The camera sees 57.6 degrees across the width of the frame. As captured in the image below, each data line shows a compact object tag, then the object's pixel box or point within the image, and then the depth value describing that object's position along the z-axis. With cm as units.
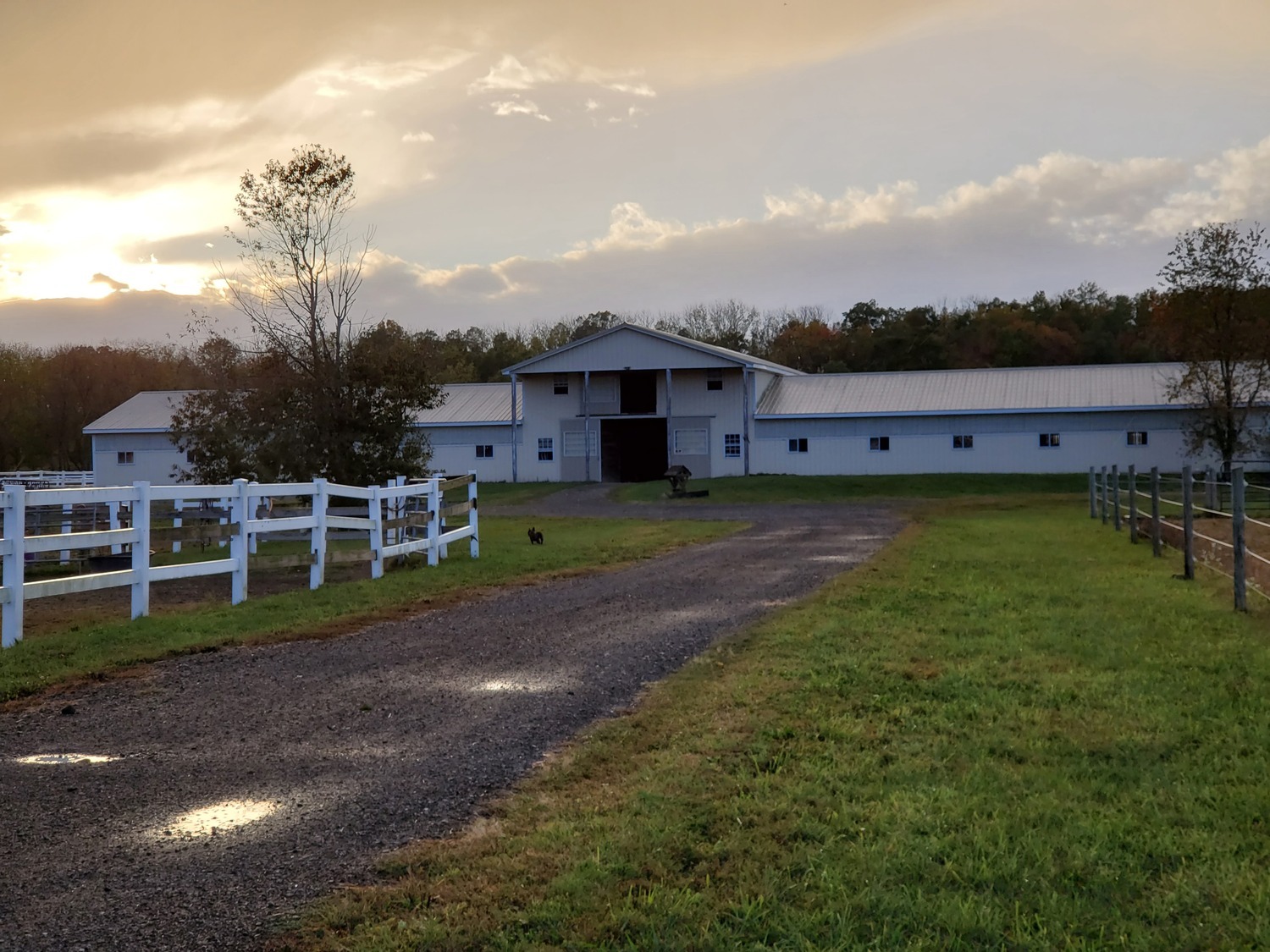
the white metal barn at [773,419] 4516
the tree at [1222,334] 4091
